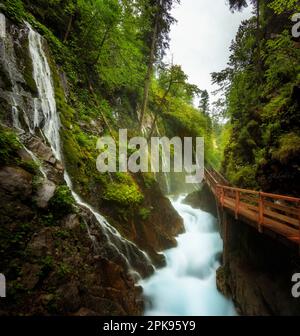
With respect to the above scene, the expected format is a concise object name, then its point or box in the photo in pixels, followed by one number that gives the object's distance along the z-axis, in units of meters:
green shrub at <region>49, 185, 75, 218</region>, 5.42
